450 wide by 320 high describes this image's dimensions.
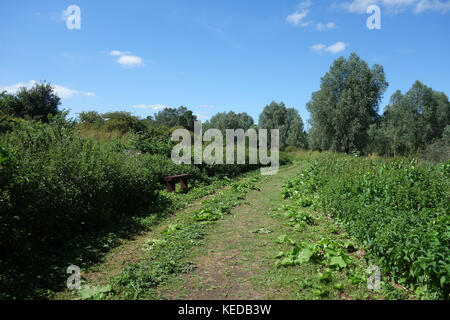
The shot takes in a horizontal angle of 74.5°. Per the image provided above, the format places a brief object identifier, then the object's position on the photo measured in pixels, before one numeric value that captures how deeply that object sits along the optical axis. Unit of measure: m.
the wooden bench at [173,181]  11.17
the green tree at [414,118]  43.97
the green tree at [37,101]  26.14
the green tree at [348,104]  32.94
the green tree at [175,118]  68.44
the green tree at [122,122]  19.17
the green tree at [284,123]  53.44
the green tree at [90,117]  21.25
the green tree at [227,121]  61.78
